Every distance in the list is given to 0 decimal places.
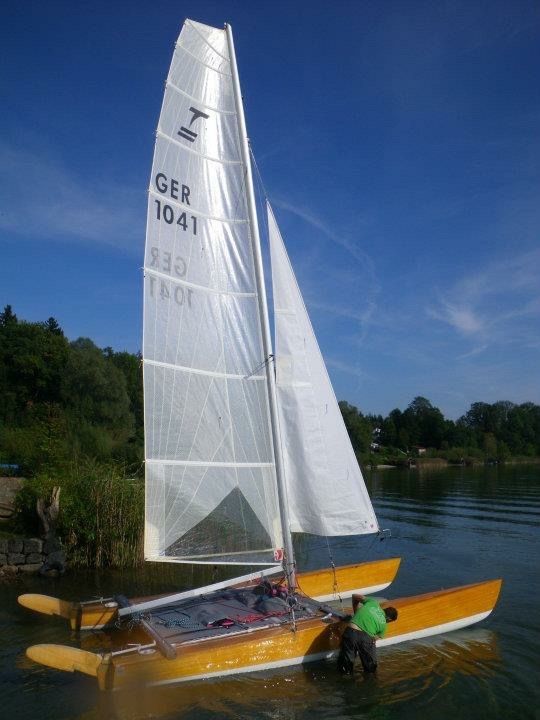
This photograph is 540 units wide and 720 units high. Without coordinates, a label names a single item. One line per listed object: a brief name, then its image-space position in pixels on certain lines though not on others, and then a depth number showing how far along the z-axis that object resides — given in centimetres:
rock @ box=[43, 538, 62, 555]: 1406
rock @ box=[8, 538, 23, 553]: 1412
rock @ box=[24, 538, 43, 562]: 1416
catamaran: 888
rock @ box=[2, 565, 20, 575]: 1389
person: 825
